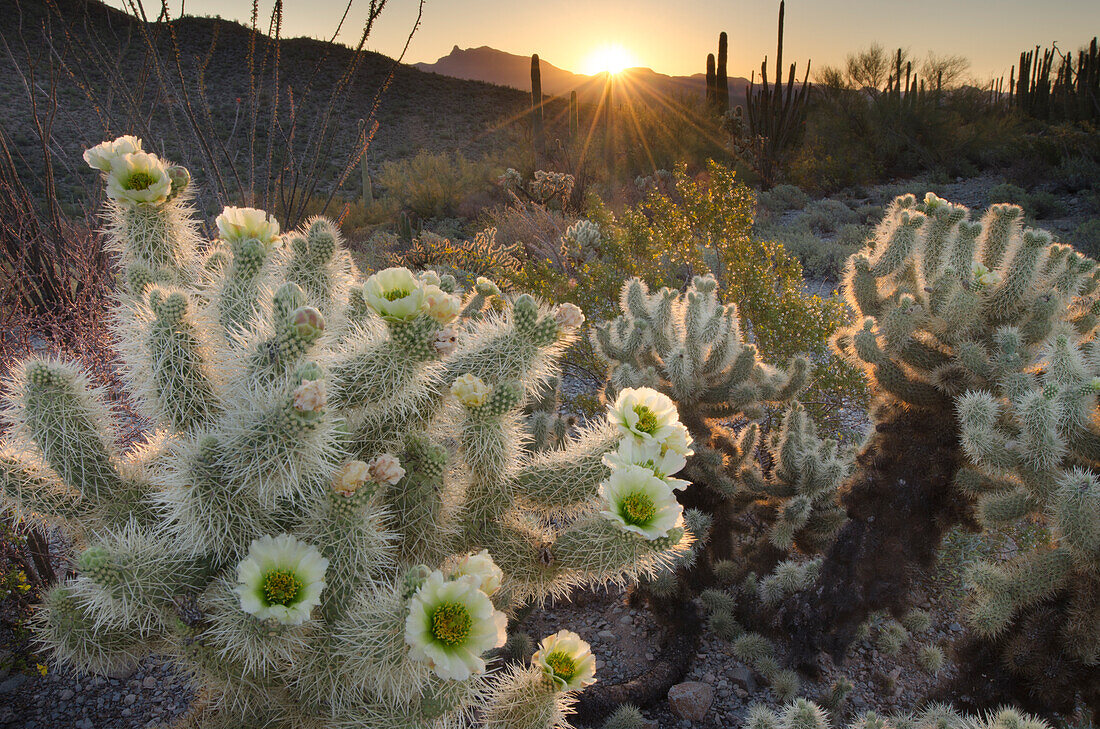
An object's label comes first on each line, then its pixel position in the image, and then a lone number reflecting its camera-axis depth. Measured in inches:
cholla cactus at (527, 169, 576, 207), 405.1
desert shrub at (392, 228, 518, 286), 223.8
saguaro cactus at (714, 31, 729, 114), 751.7
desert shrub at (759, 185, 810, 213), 516.1
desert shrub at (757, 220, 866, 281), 331.0
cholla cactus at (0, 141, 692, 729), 53.0
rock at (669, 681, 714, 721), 99.7
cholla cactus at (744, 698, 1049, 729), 65.3
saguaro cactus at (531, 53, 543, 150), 640.4
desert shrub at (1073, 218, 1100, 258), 320.8
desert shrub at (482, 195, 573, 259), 315.6
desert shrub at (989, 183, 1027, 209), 469.1
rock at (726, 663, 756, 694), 106.3
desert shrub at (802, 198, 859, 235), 447.4
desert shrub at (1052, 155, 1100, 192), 491.2
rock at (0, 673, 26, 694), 101.3
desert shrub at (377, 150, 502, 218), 550.6
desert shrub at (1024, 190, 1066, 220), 447.2
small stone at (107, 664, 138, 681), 103.7
